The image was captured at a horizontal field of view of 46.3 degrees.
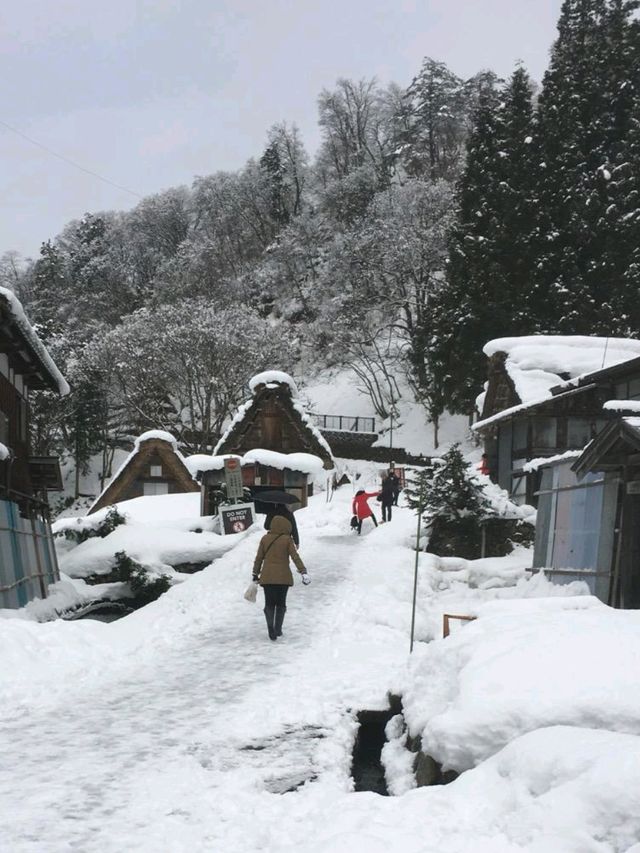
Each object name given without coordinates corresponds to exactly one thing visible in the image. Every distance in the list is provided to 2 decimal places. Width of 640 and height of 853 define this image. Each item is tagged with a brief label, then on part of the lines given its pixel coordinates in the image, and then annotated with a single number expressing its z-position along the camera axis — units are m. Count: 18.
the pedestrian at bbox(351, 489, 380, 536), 24.86
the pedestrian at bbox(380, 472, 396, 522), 26.58
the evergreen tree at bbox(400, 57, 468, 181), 65.19
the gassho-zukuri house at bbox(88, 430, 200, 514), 34.56
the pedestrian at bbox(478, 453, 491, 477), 27.89
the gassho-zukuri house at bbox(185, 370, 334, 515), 32.47
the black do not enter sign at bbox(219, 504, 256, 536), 23.80
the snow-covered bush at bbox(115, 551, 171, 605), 21.47
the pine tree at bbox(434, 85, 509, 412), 36.78
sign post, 24.78
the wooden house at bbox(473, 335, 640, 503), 23.14
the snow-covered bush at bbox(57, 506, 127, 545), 24.65
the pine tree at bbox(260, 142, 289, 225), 73.44
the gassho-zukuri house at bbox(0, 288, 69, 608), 15.55
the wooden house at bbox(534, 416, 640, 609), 10.59
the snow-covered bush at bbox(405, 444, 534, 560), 19.11
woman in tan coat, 10.80
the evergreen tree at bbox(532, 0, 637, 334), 34.44
